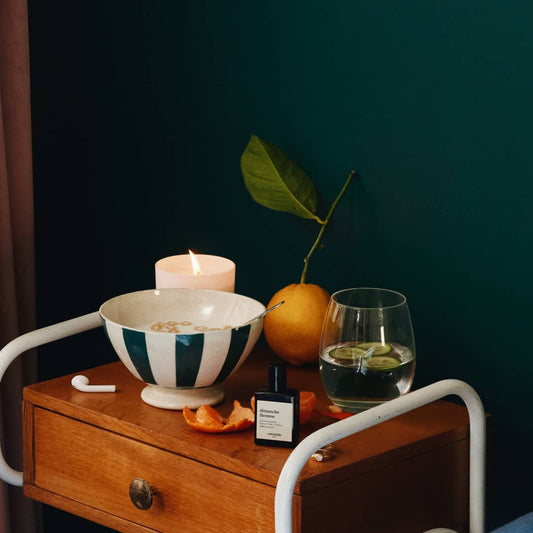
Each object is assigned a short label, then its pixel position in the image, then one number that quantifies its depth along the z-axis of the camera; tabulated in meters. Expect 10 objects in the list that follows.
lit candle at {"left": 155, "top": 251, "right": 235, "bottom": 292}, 1.78
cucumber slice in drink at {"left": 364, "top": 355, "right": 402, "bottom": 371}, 1.65
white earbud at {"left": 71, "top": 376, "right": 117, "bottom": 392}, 1.71
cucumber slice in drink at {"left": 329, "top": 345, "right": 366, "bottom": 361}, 1.65
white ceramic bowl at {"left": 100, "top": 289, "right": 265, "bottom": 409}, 1.64
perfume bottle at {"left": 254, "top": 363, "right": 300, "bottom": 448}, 1.60
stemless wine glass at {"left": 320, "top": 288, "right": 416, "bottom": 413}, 1.65
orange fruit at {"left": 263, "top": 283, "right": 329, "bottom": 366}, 1.76
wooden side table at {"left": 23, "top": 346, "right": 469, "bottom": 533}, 1.58
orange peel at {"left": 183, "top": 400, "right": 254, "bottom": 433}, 1.62
